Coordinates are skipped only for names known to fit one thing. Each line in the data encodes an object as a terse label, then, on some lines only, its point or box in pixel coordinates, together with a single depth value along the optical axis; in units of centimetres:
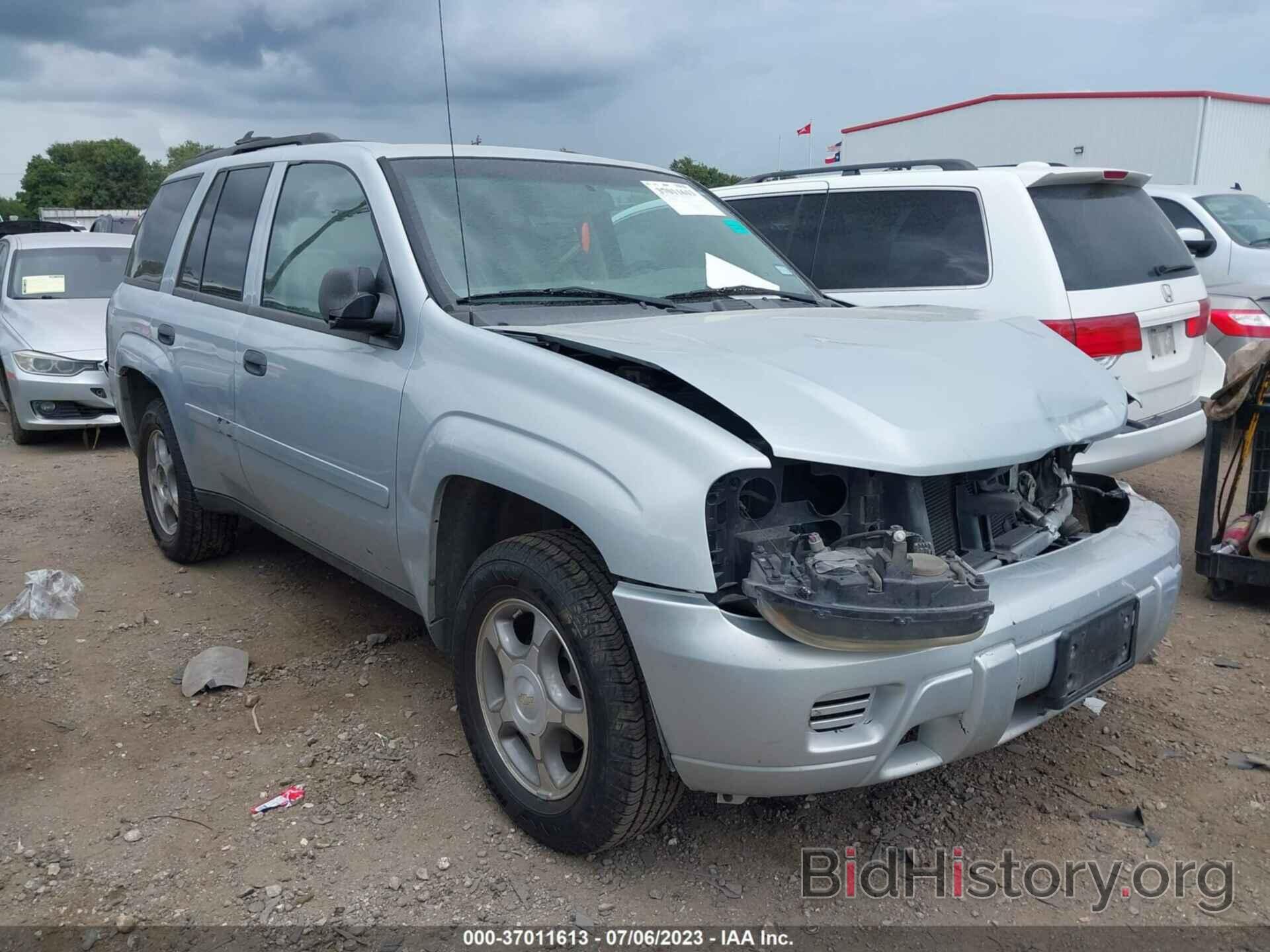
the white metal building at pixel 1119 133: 2481
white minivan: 480
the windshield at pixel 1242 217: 855
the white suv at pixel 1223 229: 820
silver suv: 229
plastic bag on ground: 454
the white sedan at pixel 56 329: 812
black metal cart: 426
